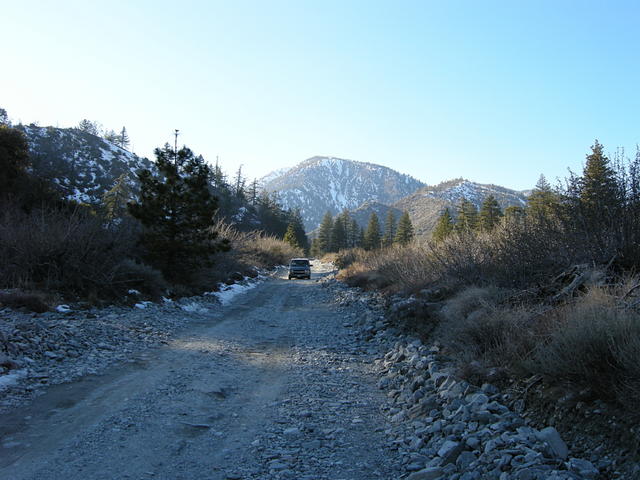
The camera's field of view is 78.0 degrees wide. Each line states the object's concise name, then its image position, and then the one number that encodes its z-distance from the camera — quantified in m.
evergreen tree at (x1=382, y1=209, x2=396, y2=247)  105.06
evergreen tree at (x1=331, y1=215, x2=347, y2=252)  99.94
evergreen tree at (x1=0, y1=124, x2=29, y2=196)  21.55
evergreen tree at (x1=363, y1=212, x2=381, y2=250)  89.99
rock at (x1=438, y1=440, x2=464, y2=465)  3.48
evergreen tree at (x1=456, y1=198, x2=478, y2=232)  63.28
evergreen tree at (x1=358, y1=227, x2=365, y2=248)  103.39
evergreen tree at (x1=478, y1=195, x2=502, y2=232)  59.39
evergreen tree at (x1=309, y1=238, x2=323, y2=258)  105.97
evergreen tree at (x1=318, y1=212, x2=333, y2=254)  103.50
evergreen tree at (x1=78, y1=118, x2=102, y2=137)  132.12
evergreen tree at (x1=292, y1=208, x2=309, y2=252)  105.68
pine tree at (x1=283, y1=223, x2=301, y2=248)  80.88
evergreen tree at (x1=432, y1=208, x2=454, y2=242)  65.12
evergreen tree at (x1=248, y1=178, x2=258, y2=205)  119.95
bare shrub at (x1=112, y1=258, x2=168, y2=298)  12.67
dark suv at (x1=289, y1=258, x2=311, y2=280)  33.00
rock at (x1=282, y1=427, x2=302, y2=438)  4.30
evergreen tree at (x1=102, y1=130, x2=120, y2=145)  137.31
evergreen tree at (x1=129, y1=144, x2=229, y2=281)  15.49
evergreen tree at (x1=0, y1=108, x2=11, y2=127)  89.56
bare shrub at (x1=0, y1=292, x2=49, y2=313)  8.85
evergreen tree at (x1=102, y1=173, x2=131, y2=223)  40.17
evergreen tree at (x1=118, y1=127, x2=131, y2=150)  140.12
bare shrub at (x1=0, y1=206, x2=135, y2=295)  11.18
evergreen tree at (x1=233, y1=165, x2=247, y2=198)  117.53
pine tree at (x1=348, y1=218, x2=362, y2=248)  110.07
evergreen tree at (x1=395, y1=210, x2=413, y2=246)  85.75
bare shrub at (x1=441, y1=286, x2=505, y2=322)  6.72
